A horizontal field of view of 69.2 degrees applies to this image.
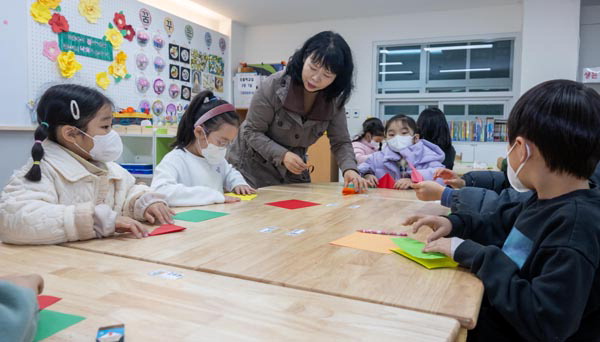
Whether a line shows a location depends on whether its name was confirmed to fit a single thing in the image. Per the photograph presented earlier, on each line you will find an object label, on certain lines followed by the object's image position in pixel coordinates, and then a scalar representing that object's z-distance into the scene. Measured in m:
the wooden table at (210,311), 0.55
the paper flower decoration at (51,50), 3.57
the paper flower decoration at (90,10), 3.88
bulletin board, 3.59
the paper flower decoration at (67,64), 3.67
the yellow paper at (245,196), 1.76
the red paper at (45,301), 0.62
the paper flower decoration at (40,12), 3.44
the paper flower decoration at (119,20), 4.26
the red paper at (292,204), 1.59
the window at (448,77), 5.41
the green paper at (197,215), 1.31
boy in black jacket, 0.71
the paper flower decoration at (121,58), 4.28
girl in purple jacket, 2.58
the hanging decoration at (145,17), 4.58
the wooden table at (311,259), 0.71
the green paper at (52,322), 0.54
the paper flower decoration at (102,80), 4.06
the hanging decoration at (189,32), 5.29
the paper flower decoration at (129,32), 4.39
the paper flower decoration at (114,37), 4.17
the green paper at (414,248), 0.90
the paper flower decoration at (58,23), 3.61
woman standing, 1.94
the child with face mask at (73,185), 0.96
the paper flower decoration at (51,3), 3.52
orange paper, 1.02
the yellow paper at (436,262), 0.87
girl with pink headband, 1.80
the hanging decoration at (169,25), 4.93
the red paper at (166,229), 1.12
